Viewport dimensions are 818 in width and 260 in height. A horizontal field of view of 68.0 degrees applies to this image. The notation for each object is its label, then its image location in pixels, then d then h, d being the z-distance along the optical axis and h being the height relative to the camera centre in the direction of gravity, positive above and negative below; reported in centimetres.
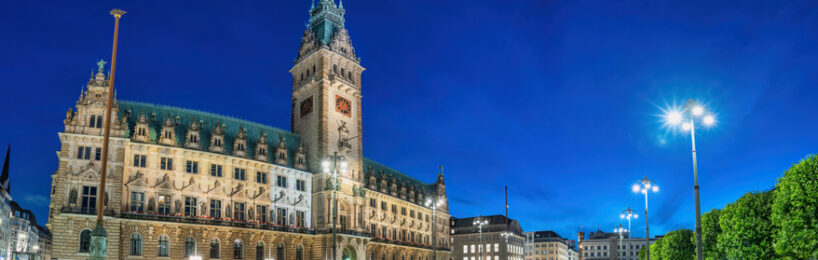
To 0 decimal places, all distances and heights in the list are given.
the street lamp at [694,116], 3183 +593
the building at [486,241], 17375 -309
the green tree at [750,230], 4900 +1
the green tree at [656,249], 10138 -332
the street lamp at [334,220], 4712 +78
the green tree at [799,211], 3697 +119
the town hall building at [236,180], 7088 +690
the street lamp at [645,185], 5617 +427
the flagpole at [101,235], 3111 -26
